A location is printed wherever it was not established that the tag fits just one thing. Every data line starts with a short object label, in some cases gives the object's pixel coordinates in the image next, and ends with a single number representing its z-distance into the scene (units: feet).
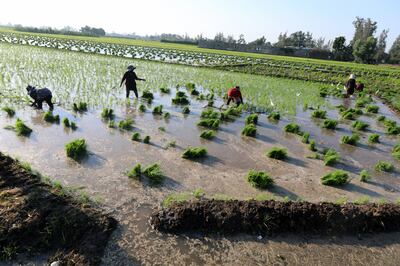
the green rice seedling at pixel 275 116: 32.72
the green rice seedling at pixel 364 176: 19.88
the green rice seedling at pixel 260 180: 17.67
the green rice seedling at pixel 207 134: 25.45
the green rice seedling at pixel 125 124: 26.02
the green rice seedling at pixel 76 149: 19.31
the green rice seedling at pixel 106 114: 28.58
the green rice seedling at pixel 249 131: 26.91
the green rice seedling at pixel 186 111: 32.60
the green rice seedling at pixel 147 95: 37.68
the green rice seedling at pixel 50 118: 26.32
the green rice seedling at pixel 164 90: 42.24
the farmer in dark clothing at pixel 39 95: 28.78
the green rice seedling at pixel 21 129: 22.65
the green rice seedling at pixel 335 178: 18.47
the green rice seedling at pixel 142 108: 32.24
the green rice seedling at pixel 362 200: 16.66
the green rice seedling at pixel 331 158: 21.63
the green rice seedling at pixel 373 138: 28.02
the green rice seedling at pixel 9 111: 26.84
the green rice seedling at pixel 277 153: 22.18
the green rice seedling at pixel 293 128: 28.78
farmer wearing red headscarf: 34.94
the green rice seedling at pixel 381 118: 36.67
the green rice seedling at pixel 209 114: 31.40
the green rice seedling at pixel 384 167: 21.71
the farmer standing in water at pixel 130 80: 35.56
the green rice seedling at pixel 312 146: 24.56
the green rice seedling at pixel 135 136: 23.54
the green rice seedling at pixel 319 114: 35.40
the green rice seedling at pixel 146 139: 23.21
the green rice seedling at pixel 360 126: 31.86
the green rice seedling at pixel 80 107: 30.17
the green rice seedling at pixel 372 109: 41.22
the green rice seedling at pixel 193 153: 20.89
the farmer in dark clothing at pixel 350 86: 48.37
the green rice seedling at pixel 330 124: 31.22
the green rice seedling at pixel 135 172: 17.46
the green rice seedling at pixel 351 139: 26.86
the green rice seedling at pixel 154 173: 17.42
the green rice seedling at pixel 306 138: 26.27
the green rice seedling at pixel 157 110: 31.55
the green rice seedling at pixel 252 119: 30.40
